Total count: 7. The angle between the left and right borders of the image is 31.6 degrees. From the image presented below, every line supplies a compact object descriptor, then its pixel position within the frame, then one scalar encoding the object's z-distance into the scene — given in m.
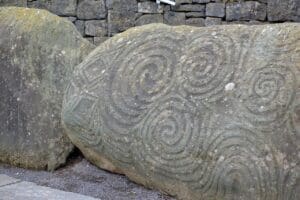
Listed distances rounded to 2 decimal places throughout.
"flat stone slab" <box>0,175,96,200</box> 2.57
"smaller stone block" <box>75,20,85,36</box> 6.62
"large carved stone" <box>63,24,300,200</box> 2.20
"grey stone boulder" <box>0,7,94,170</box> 3.02
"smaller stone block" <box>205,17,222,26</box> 5.75
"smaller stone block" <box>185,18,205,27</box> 5.84
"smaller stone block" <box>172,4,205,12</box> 5.84
